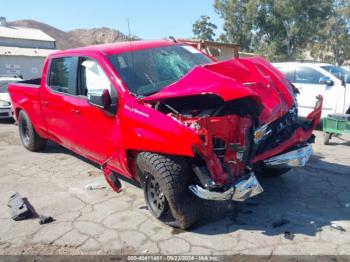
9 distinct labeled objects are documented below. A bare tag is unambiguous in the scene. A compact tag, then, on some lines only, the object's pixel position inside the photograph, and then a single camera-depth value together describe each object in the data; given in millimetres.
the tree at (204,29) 30953
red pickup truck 3635
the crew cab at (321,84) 9156
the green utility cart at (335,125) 7348
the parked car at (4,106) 11500
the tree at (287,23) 26453
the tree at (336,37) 29731
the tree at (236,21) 29141
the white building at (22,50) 26734
